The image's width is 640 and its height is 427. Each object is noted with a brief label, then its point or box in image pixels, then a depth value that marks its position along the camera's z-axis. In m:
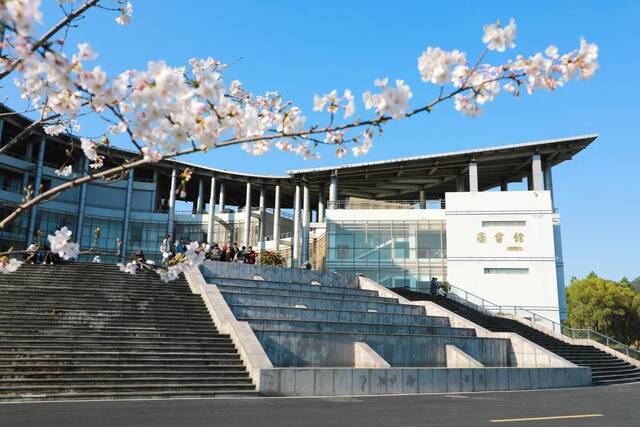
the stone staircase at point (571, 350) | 22.62
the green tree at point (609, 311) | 56.22
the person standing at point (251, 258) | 30.03
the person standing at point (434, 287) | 36.66
